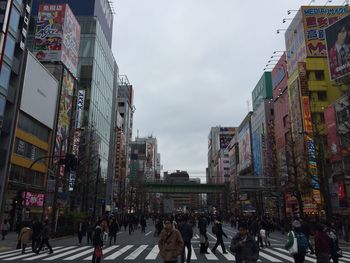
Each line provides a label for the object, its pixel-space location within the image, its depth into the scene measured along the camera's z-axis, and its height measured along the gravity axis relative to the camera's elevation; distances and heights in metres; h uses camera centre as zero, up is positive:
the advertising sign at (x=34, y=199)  36.33 +1.85
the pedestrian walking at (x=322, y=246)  8.22 -0.57
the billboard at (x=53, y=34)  43.97 +22.21
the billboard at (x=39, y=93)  37.16 +13.59
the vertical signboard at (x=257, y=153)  73.11 +13.87
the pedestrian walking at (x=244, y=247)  6.82 -0.51
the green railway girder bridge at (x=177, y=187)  78.25 +6.91
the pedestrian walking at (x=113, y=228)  22.44 -0.59
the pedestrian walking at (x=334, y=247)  9.86 -0.69
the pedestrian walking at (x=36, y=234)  17.41 -0.83
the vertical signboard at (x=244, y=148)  85.73 +17.98
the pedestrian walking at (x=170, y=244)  6.94 -0.48
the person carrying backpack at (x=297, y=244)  8.76 -0.57
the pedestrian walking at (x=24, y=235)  17.23 -0.87
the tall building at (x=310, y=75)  47.81 +19.86
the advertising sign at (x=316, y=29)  49.62 +25.88
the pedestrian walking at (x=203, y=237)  16.61 -0.83
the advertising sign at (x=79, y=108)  45.56 +13.99
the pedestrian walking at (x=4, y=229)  24.64 -0.81
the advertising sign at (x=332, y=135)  38.31 +9.26
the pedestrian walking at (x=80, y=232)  22.47 -0.86
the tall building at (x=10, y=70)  31.94 +13.71
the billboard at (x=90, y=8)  61.94 +36.41
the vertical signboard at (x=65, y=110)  44.53 +13.74
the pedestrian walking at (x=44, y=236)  16.68 -0.85
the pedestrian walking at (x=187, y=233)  13.02 -0.50
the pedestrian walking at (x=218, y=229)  16.30 -0.45
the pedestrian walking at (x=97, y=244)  11.75 -0.84
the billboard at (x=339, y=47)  40.20 +19.66
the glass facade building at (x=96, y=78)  56.91 +22.96
